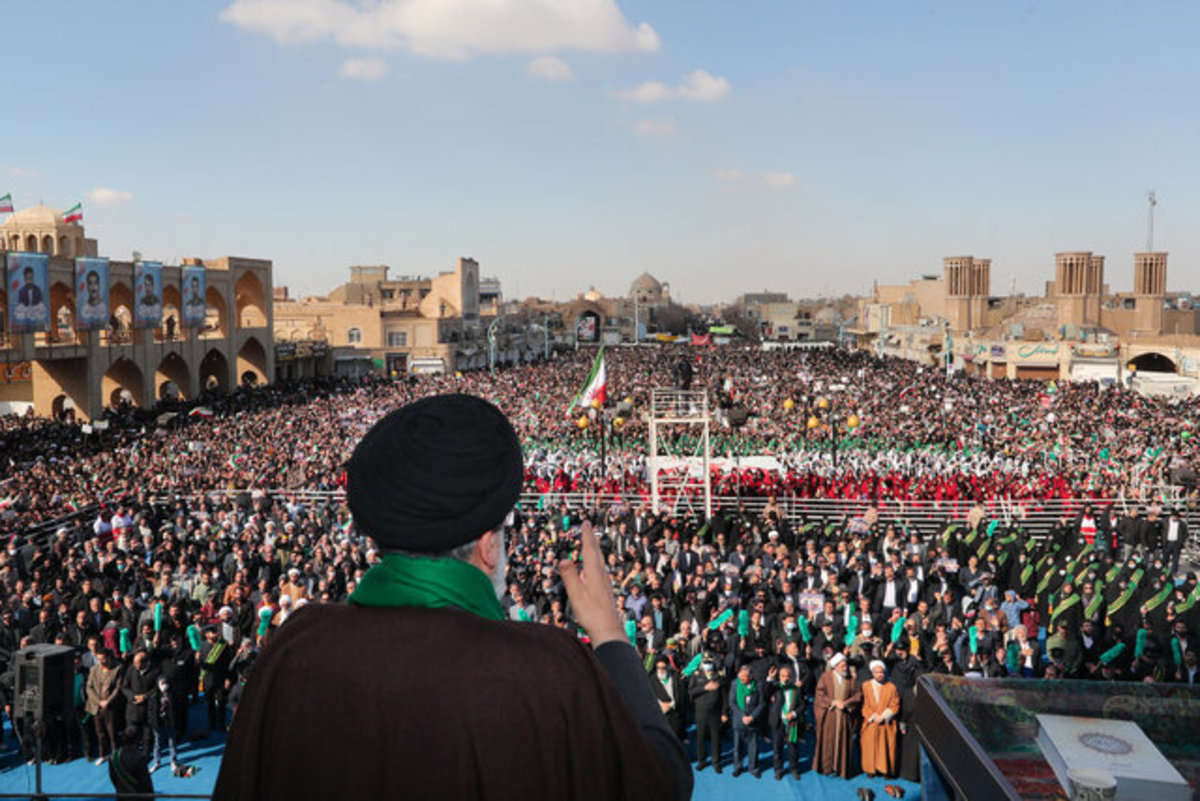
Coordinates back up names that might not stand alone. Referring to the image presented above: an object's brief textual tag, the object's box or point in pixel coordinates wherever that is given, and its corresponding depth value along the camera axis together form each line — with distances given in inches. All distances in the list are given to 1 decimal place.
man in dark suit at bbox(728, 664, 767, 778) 370.9
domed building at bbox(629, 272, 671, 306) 7257.9
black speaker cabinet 252.2
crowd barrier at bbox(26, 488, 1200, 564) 807.7
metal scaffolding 746.8
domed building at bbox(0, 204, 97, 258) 1927.9
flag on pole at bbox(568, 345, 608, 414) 880.3
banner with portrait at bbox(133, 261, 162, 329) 1645.4
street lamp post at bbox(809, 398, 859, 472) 1221.0
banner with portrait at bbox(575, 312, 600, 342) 4746.6
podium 116.5
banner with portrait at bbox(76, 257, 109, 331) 1486.8
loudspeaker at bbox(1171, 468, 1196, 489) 791.7
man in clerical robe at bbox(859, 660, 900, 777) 364.5
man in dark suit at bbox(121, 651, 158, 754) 377.1
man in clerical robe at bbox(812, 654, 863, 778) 369.1
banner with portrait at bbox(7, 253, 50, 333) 1316.4
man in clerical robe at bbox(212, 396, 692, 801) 48.7
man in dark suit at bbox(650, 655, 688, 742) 370.6
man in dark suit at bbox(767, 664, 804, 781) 371.2
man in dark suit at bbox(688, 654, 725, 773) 376.2
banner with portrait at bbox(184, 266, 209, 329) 1803.6
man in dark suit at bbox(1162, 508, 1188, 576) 670.5
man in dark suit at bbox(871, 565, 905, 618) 493.4
